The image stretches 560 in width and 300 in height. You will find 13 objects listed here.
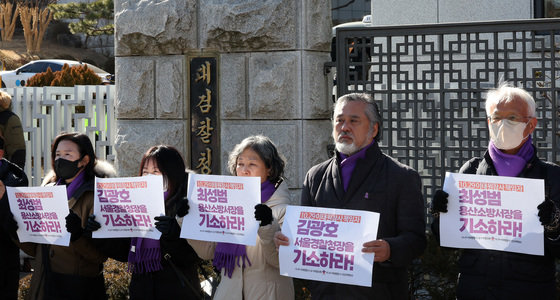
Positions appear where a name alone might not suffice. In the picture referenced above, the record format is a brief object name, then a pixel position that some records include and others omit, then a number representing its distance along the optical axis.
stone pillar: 6.90
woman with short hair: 4.38
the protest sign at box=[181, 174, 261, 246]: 4.32
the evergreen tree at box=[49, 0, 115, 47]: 40.03
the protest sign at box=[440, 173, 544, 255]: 3.83
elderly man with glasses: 3.88
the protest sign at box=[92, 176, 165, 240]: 4.61
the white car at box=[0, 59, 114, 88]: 30.67
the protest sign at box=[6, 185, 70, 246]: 4.79
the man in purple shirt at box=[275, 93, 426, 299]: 3.97
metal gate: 6.38
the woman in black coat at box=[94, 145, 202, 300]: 4.68
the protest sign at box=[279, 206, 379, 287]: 3.91
